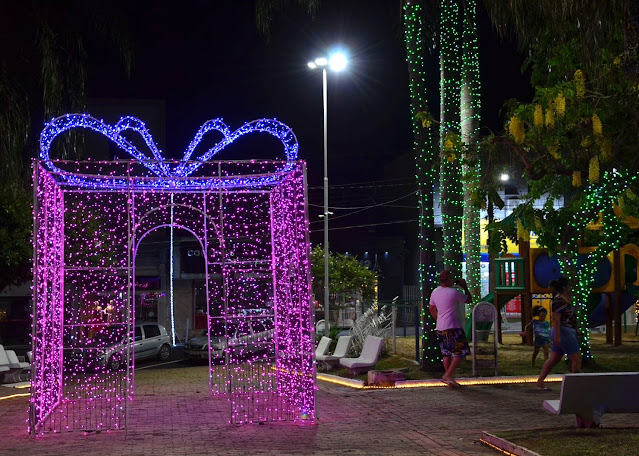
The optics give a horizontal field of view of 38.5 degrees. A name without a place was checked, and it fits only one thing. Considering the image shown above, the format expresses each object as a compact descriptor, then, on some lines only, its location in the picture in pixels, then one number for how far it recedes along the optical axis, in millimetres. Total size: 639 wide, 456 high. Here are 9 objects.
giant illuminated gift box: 11609
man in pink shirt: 14398
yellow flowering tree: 12320
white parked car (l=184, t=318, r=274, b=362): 25641
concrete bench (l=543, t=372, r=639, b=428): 9352
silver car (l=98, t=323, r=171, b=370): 27438
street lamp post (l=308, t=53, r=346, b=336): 27797
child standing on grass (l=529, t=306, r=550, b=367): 18859
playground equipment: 25875
